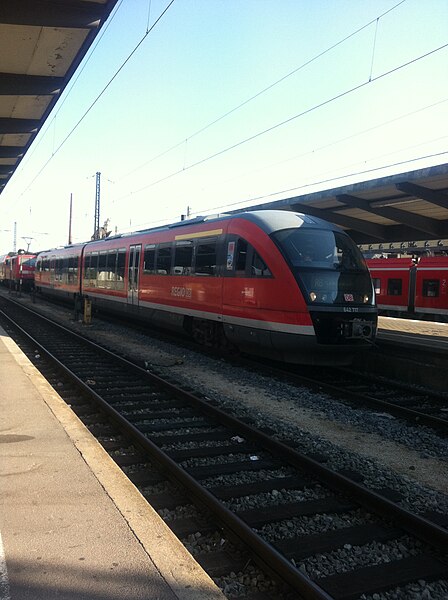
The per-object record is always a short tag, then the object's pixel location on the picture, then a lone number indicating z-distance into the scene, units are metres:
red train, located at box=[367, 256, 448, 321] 22.62
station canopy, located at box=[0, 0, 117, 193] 7.32
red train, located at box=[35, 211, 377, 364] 8.36
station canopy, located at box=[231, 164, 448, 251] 12.44
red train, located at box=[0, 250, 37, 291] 37.84
